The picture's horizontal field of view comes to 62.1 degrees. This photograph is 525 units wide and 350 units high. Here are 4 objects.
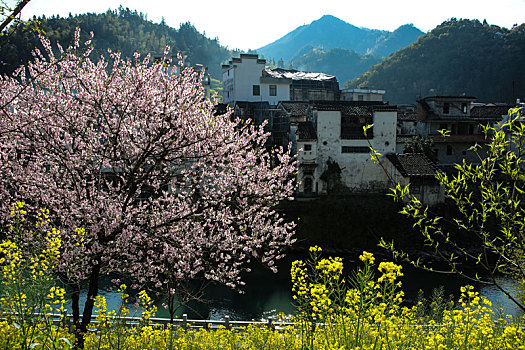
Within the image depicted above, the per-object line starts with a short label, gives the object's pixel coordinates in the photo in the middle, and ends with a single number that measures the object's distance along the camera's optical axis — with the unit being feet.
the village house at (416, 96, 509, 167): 142.72
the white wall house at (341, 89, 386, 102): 177.58
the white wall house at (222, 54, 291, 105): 151.94
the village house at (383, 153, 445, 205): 111.65
